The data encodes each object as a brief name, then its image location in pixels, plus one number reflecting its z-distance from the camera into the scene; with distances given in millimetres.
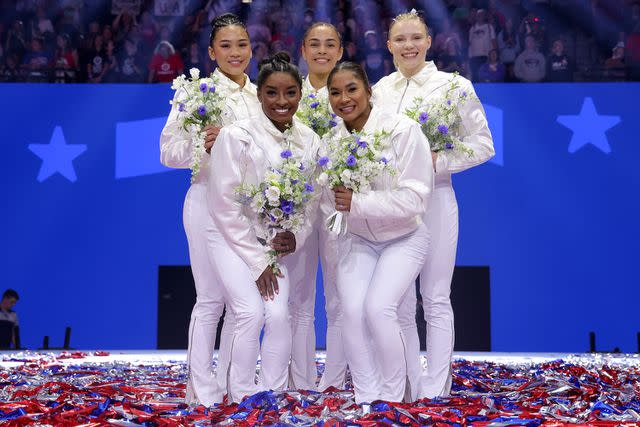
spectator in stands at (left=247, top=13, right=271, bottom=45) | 17641
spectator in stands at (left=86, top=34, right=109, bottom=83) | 17581
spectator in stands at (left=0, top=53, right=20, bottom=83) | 17547
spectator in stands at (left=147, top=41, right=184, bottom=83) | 17406
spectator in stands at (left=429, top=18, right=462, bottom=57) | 17484
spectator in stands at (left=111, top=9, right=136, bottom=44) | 17766
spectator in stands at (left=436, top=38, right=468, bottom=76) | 17375
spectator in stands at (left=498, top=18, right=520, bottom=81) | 17437
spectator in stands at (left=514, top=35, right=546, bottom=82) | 17234
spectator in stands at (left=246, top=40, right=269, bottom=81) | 17483
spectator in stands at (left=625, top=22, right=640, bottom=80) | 17031
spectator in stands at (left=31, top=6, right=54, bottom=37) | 17797
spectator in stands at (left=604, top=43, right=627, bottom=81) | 17047
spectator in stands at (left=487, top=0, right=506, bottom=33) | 17656
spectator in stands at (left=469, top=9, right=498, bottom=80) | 17469
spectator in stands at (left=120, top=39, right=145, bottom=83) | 17547
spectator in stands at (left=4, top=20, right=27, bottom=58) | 17672
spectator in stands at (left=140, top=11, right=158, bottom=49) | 17641
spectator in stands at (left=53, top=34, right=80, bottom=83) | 17469
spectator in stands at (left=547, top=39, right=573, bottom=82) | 17094
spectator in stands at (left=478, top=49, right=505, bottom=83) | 17266
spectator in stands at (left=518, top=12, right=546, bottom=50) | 17516
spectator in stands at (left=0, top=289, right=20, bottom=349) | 15867
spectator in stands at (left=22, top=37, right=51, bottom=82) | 17484
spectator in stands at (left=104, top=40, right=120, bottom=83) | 17562
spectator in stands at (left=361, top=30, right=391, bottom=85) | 17453
